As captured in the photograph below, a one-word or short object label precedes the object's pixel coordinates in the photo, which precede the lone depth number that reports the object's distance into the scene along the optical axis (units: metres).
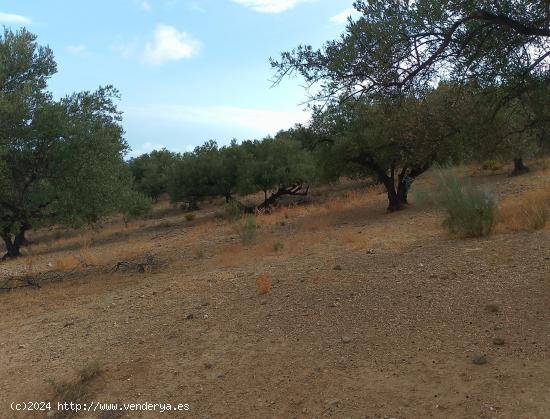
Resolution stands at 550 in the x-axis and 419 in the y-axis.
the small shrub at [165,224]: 30.00
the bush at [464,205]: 9.98
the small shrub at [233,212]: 24.11
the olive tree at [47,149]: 11.14
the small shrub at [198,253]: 13.54
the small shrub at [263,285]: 7.86
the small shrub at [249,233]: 15.01
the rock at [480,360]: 4.73
